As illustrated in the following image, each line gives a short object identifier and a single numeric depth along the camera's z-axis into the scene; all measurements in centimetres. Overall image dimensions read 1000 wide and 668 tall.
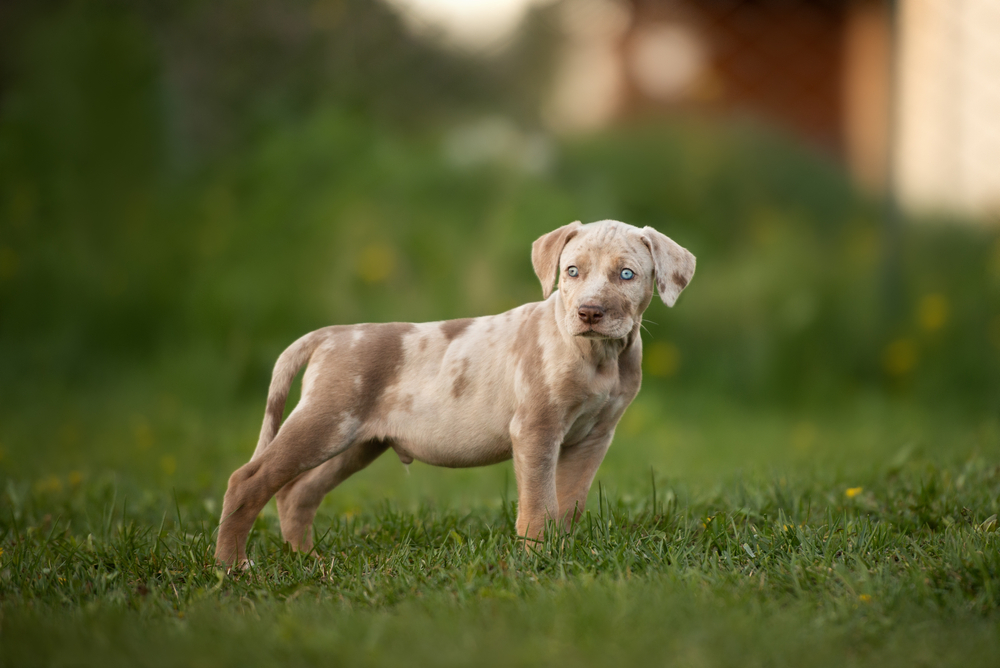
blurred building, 790
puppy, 329
